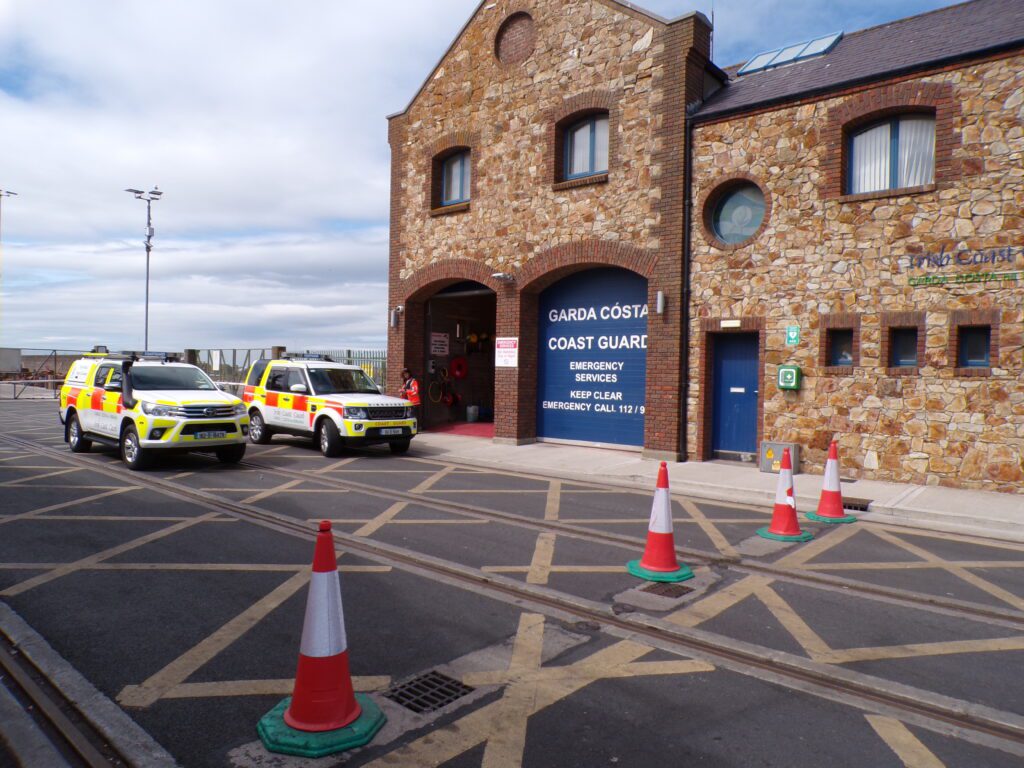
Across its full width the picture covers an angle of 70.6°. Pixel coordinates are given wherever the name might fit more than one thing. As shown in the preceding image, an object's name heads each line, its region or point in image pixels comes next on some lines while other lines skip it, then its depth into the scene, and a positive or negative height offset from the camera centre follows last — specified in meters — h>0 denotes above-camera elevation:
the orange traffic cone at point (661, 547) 6.29 -1.47
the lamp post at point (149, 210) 27.17 +6.11
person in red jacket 17.53 -0.39
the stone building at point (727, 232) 10.90 +2.78
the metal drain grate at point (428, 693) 3.86 -1.75
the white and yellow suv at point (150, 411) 11.68 -0.70
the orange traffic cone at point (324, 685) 3.50 -1.54
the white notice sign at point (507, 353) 16.34 +0.55
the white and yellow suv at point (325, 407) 14.10 -0.69
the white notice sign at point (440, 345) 19.73 +0.84
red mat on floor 18.58 -1.42
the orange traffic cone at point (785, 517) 7.83 -1.47
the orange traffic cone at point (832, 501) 8.90 -1.46
